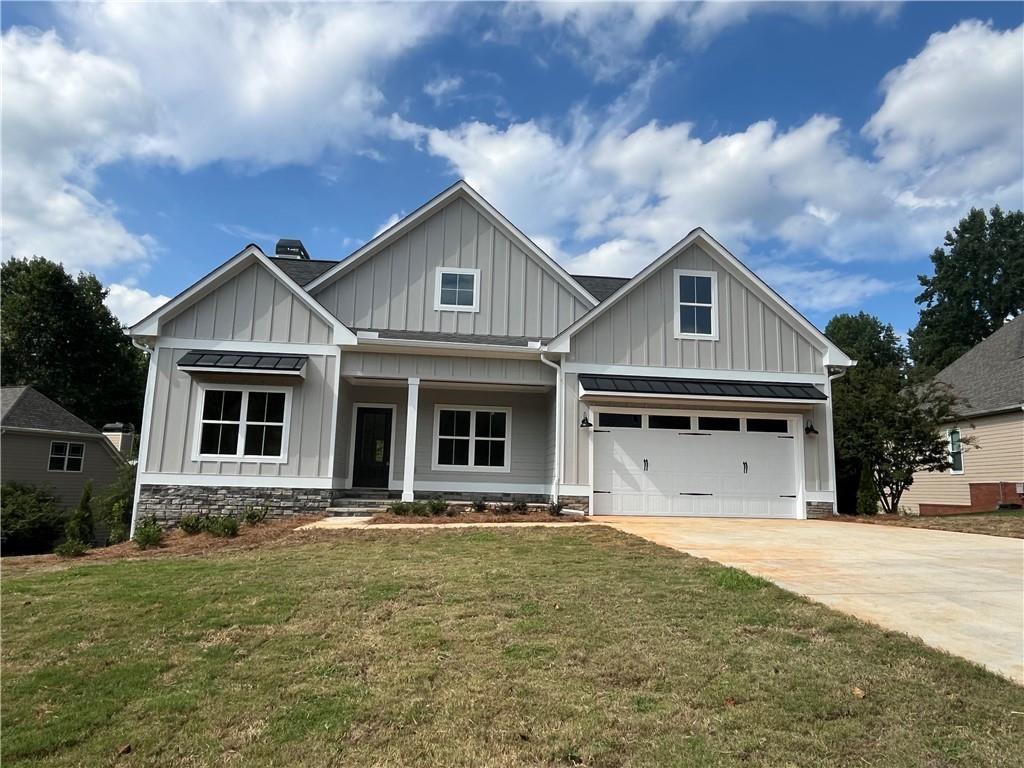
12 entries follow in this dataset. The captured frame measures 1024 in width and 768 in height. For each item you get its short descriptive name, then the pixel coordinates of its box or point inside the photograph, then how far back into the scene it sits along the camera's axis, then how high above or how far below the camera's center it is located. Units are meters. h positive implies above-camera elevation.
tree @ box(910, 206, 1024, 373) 40.97 +13.22
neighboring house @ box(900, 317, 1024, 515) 19.19 +1.48
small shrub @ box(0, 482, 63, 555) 19.67 -2.26
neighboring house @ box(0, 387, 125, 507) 23.31 +0.13
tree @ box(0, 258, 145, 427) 35.25 +6.46
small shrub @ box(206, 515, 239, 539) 10.24 -1.18
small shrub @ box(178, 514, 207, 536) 10.82 -1.21
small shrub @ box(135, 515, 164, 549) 9.59 -1.27
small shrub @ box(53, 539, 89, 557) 9.38 -1.48
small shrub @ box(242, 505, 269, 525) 11.91 -1.12
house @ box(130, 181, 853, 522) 13.21 +1.87
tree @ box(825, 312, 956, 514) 14.35 +1.17
